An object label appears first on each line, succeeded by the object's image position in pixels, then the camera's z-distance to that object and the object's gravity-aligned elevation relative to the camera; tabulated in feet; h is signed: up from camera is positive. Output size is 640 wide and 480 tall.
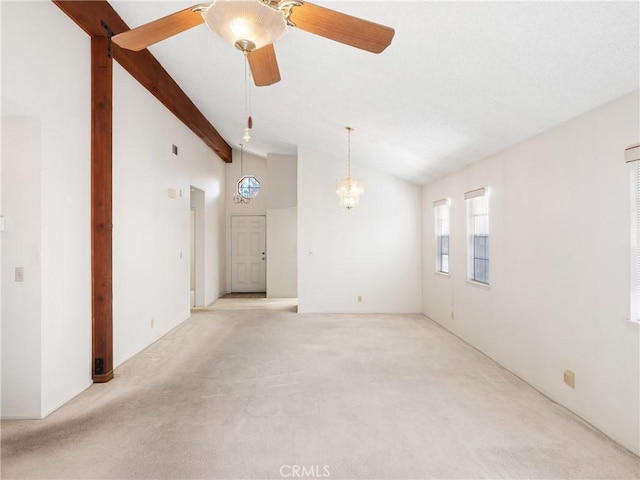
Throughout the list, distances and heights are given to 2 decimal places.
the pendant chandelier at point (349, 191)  19.22 +2.40
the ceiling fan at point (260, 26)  4.53 +3.05
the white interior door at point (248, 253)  31.14 -1.21
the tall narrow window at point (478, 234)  14.78 +0.13
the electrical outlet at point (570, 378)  9.47 -3.60
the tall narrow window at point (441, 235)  19.56 +0.13
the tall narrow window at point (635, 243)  7.82 -0.14
